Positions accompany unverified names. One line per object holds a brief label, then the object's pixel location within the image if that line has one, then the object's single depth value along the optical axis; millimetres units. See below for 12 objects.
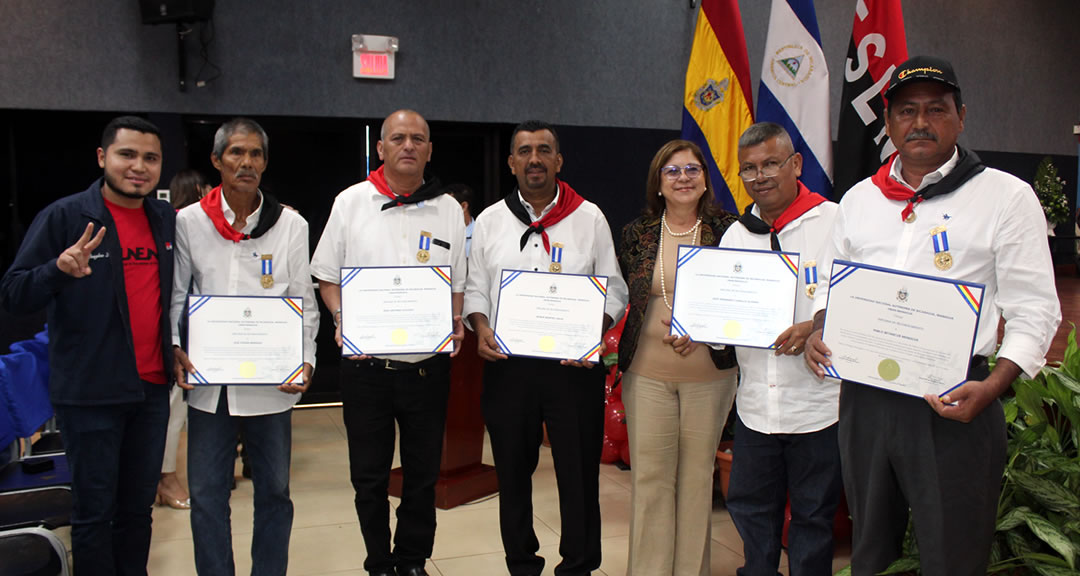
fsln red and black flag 3984
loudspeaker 5109
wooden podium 4121
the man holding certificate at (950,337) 1834
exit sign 5910
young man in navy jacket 2330
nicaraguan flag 4199
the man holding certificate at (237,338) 2531
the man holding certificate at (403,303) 2773
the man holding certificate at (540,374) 2855
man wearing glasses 2424
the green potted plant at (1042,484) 2209
